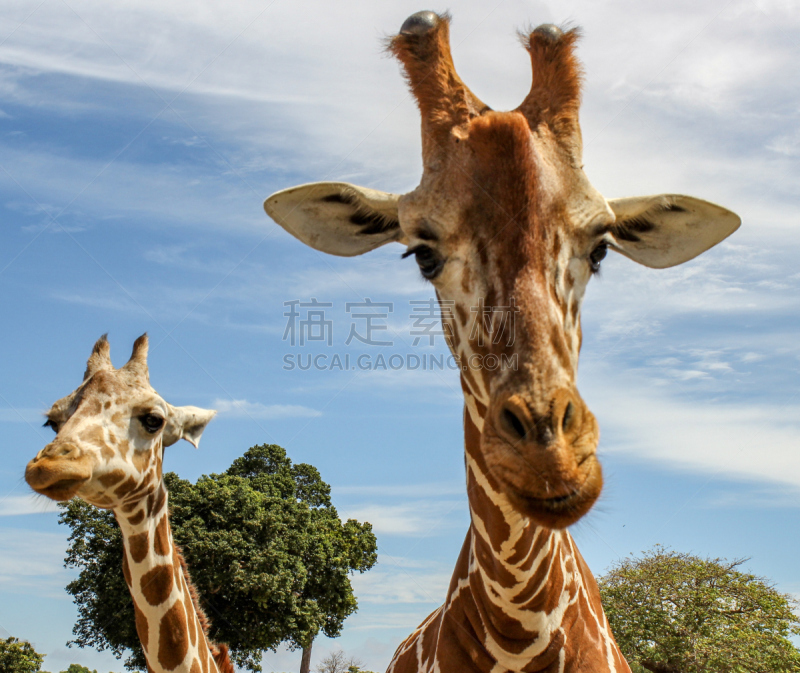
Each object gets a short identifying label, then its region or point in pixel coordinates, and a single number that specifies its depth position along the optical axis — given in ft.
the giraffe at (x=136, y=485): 20.59
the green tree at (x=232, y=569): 82.17
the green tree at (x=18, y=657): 94.25
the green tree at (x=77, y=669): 103.47
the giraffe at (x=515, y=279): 8.43
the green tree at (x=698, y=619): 51.11
